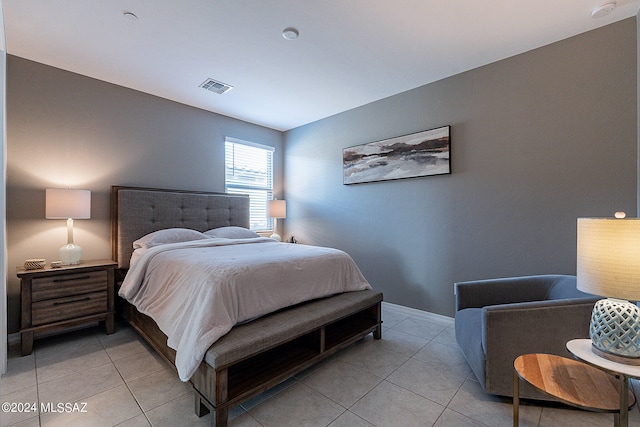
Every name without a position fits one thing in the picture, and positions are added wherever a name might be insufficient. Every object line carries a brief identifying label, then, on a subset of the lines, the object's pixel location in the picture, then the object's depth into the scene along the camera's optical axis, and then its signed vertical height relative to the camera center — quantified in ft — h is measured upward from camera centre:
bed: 5.03 -2.46
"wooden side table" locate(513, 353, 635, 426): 3.60 -2.47
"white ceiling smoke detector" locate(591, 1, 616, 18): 6.32 +4.78
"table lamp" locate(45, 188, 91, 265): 8.08 +0.11
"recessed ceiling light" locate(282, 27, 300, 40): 7.21 +4.78
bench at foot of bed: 4.87 -3.11
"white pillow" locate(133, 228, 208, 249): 9.47 -0.89
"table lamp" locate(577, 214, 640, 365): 3.71 -0.96
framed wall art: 9.82 +2.19
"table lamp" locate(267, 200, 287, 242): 14.35 +0.19
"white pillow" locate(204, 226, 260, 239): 11.41 -0.85
